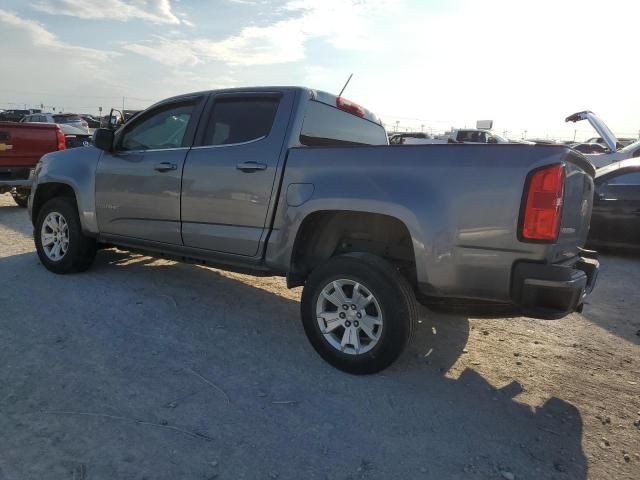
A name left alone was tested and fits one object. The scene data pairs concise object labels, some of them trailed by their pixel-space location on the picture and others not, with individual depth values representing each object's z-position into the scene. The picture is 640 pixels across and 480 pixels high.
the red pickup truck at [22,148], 8.74
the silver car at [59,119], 23.30
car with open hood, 11.25
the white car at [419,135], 26.74
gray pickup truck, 2.77
